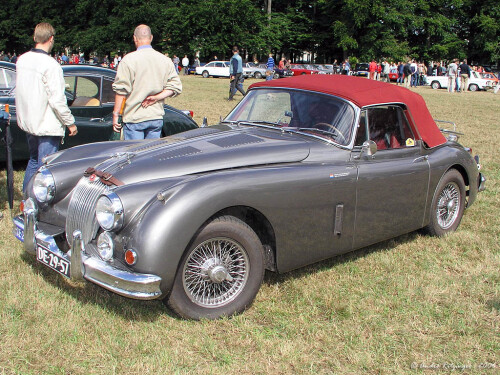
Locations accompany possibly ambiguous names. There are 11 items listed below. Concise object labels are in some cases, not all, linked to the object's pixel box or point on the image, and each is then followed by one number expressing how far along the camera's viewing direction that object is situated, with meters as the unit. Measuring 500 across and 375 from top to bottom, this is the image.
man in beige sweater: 5.44
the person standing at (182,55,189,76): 42.34
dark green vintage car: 7.02
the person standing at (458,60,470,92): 30.83
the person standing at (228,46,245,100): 17.42
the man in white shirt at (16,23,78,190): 4.92
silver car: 3.27
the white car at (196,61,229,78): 39.97
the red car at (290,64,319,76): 40.42
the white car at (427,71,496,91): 31.70
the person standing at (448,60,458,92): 29.42
